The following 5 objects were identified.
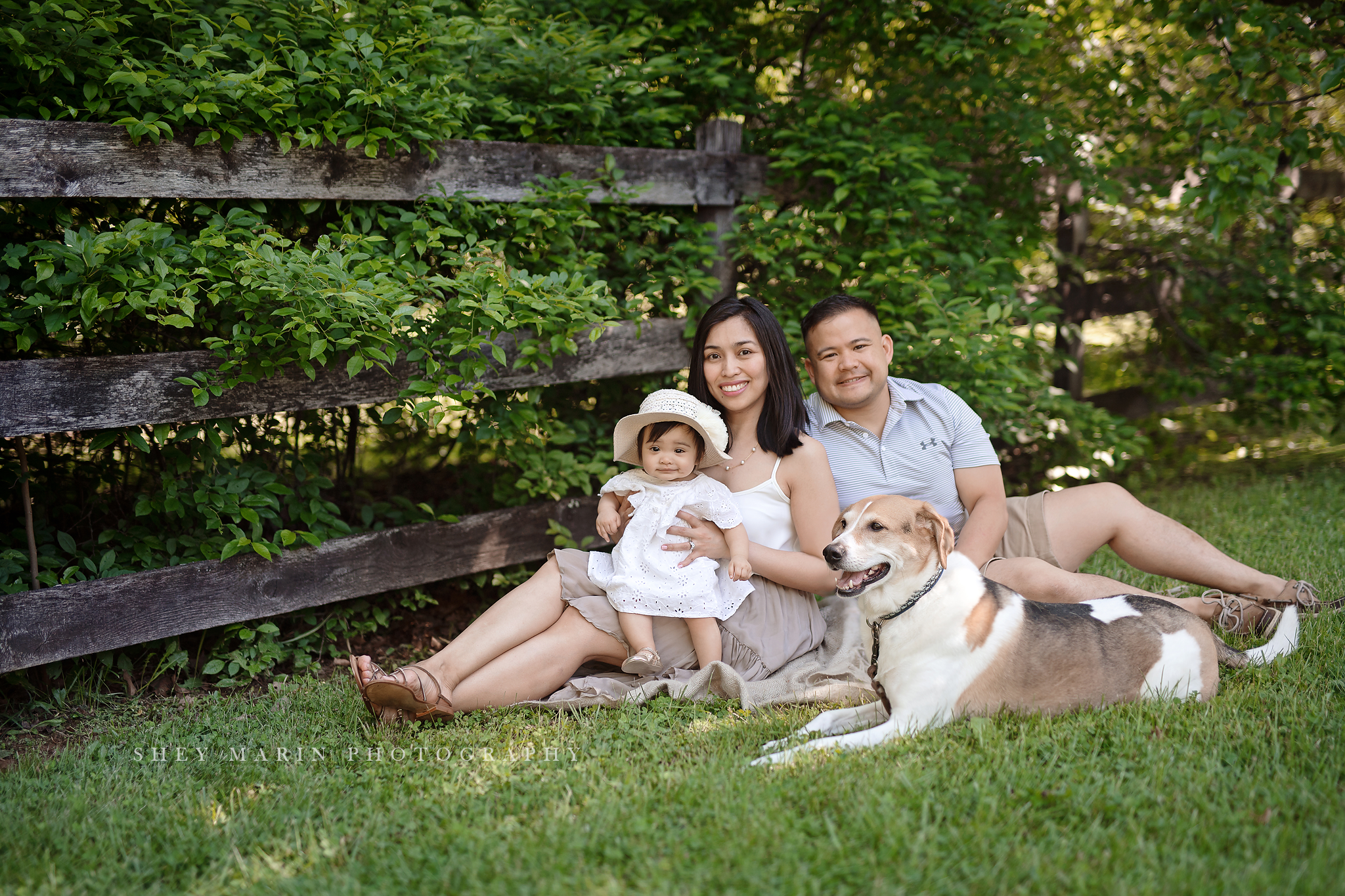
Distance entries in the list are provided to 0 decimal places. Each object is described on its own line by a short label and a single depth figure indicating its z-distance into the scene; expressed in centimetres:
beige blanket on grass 344
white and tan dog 293
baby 353
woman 347
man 371
